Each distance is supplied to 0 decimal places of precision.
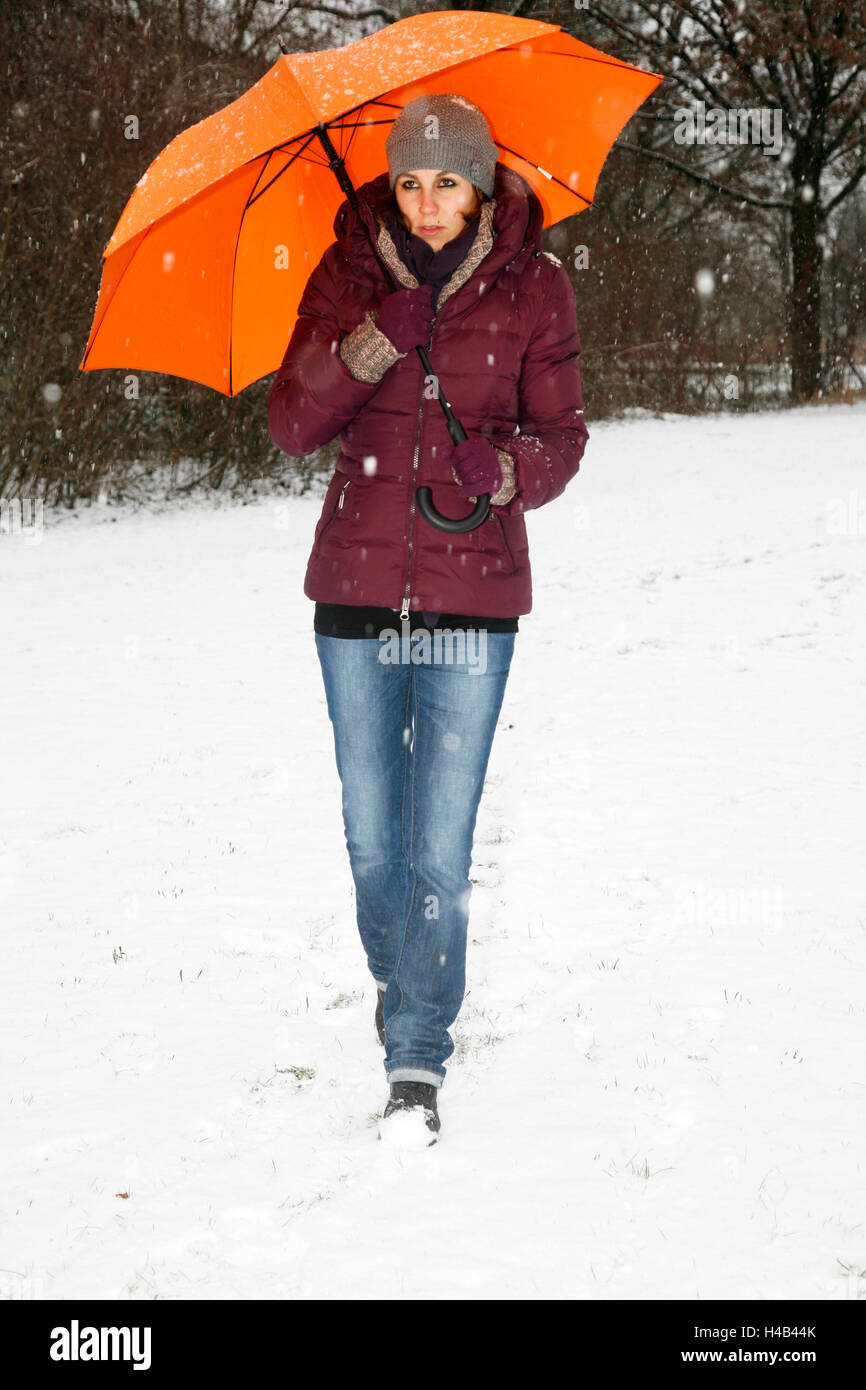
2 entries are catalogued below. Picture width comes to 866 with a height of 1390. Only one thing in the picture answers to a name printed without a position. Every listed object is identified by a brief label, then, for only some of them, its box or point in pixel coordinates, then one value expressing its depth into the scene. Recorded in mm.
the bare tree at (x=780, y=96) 21391
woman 2453
